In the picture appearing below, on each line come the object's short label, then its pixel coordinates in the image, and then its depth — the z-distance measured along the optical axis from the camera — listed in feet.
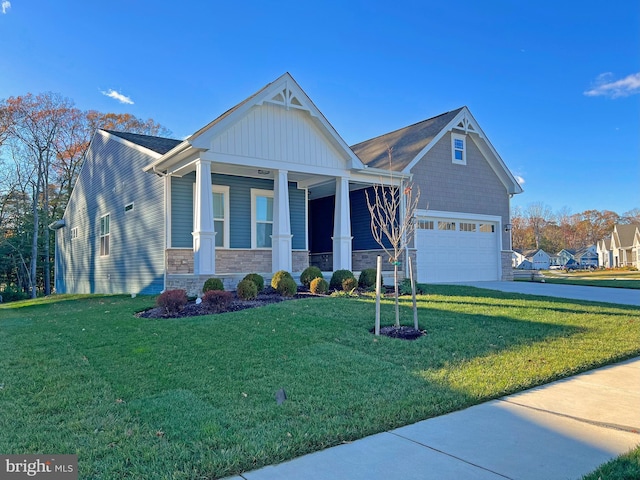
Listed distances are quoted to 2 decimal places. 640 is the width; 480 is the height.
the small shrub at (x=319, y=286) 36.27
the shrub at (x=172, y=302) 28.43
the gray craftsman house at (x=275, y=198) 38.52
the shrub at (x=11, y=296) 79.00
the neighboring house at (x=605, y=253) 191.83
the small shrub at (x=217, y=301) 28.84
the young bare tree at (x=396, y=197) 48.01
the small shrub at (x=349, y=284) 37.40
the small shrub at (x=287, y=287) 35.01
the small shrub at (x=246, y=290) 32.86
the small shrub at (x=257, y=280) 35.99
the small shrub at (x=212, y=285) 34.17
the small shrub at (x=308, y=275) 38.47
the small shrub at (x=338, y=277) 38.99
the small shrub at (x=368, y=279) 40.34
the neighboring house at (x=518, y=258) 214.90
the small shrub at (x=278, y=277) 36.09
